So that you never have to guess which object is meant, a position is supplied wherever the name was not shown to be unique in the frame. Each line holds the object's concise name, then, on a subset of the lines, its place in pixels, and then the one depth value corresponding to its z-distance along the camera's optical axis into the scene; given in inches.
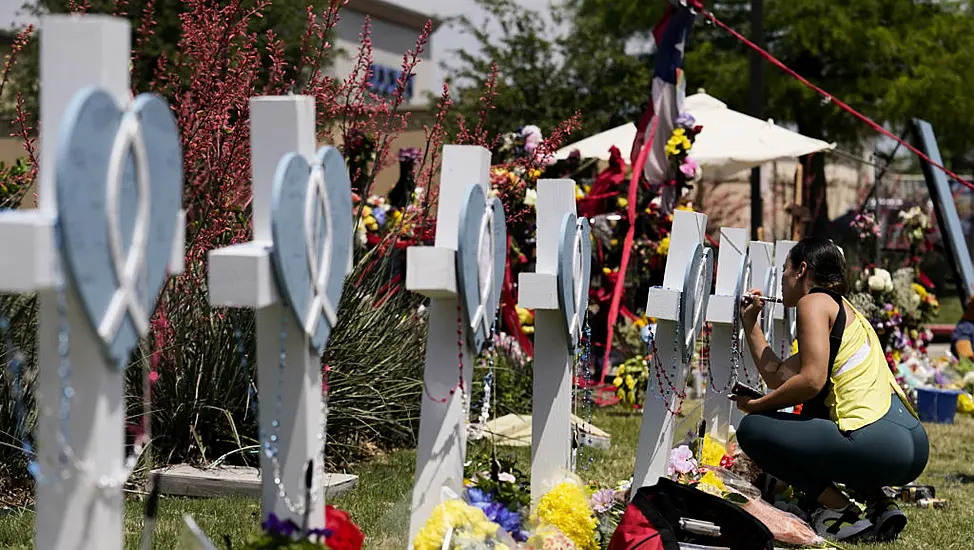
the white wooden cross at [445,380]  141.8
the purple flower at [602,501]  171.6
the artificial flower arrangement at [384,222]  263.4
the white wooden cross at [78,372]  88.0
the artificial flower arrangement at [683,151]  390.9
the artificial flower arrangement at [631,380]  345.4
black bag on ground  150.4
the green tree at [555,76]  940.0
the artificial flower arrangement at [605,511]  169.8
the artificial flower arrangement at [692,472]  189.8
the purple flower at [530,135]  370.3
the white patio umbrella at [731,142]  479.5
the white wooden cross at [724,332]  229.6
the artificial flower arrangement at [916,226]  513.7
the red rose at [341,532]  118.3
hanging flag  396.2
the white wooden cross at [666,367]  188.4
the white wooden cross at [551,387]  169.9
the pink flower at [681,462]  192.1
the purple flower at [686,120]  392.5
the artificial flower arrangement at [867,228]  466.0
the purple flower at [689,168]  389.4
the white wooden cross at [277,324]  103.4
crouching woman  195.8
